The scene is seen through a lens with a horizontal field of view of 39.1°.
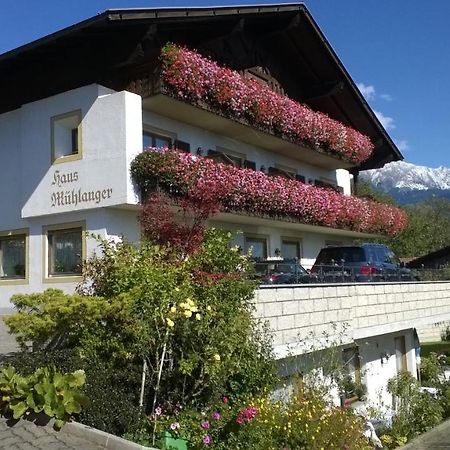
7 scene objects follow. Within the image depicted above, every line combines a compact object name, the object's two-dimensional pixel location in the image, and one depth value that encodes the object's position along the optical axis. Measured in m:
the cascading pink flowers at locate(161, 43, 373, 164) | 14.80
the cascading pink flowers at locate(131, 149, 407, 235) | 14.02
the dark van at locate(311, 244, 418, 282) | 17.86
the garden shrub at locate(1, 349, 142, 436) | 7.39
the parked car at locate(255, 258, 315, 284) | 12.34
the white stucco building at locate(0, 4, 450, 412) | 14.10
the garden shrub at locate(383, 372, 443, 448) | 14.23
